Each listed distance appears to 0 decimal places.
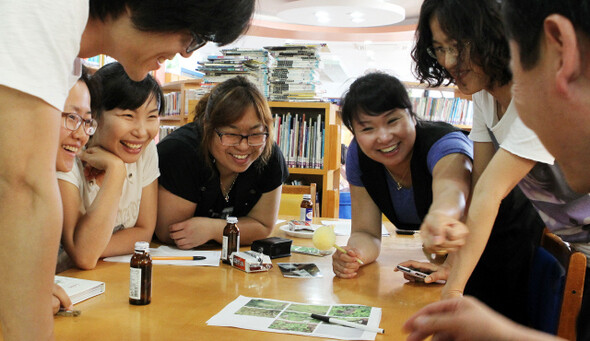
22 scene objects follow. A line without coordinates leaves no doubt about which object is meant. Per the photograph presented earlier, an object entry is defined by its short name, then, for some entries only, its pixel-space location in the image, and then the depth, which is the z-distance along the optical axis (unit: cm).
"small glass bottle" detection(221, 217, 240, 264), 175
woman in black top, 202
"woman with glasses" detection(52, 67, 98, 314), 155
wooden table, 112
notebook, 129
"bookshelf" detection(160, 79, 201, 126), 559
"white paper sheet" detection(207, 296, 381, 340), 115
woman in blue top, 177
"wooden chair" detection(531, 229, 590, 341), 140
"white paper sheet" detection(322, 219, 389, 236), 243
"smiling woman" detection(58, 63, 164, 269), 160
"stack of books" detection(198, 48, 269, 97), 349
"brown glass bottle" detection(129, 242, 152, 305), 128
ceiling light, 613
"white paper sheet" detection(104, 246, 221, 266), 173
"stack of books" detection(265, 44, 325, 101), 360
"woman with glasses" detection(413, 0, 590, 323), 133
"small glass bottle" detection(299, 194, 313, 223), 256
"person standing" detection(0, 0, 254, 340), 71
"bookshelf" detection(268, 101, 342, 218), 356
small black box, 187
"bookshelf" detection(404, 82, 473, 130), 640
